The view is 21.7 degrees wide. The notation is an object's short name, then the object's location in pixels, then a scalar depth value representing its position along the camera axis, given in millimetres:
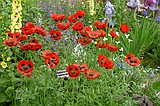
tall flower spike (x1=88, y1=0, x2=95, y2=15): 6151
